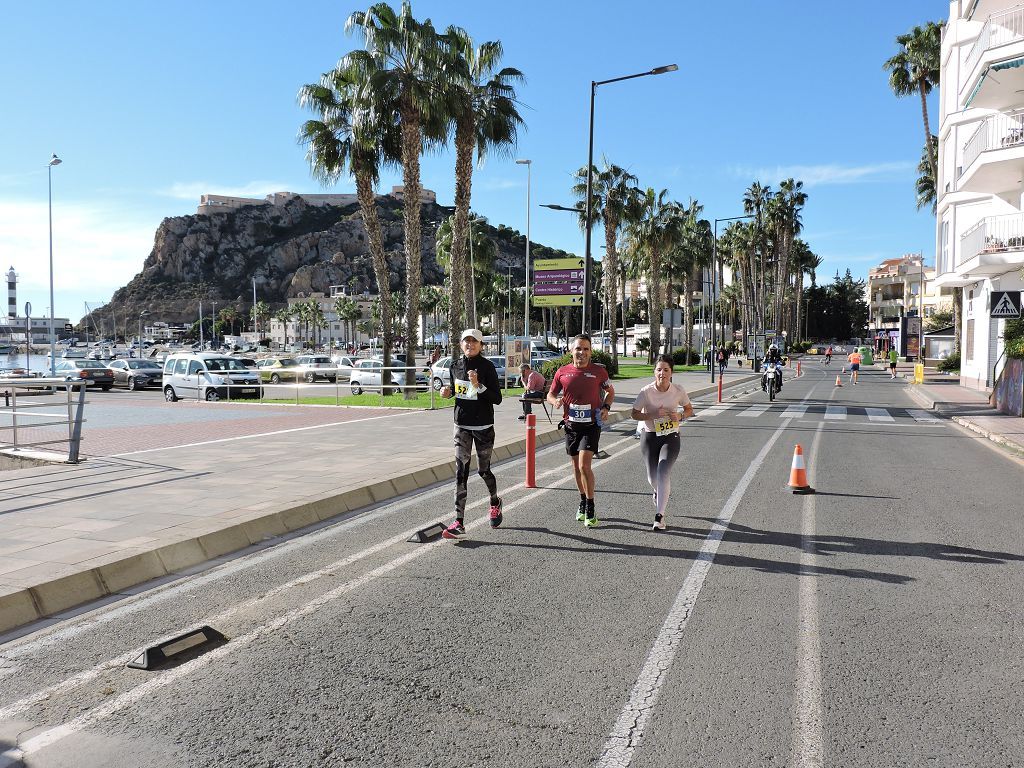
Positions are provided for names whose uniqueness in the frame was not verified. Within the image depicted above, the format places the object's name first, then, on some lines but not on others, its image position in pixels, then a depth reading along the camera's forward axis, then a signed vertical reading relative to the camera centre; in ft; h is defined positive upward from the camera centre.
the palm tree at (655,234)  165.99 +24.99
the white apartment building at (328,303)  616.72 +38.05
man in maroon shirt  24.52 -1.86
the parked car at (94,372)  112.37 -3.35
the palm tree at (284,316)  530.68 +23.08
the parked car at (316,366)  116.50 -2.80
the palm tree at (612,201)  147.64 +28.17
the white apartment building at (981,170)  80.44 +20.29
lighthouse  226.38 +19.82
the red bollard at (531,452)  30.94 -4.03
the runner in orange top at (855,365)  123.34 -2.20
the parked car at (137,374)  118.93 -3.72
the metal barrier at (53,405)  35.09 -2.73
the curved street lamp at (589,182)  69.41 +15.18
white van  88.99 -3.51
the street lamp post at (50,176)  138.65 +30.94
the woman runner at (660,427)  24.12 -2.38
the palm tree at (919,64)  148.15 +55.81
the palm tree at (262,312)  569.51 +27.90
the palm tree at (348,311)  454.40 +22.57
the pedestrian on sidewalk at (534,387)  44.20 -2.10
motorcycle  83.97 -3.01
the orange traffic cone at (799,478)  30.04 -4.89
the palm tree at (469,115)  85.81 +27.04
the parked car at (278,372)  126.41 -3.62
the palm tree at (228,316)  608.60 +26.16
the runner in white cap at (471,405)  23.13 -1.63
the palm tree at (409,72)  81.15 +29.06
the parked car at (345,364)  122.70 -2.61
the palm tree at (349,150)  90.43 +23.33
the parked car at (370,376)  104.16 -3.61
